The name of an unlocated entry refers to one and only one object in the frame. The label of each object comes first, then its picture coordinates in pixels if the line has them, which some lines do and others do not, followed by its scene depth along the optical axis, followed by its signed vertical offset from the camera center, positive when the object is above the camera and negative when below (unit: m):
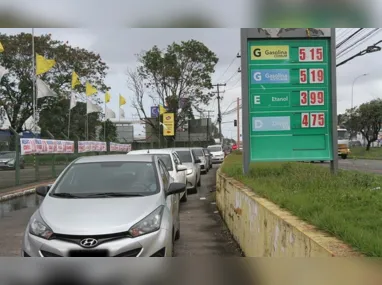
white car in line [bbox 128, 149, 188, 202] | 11.73 -0.65
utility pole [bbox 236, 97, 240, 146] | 54.68 +1.93
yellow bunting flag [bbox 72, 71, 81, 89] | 28.33 +3.87
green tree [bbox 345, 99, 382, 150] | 51.91 +2.12
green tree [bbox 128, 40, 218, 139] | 36.38 +5.68
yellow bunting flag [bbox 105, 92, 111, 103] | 32.91 +3.20
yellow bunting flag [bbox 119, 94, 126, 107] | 34.41 +3.05
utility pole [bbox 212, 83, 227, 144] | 66.81 +3.83
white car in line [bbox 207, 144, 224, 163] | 37.66 -1.29
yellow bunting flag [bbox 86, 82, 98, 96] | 29.62 +3.33
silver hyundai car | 4.66 -0.80
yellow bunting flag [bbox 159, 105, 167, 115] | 41.66 +2.76
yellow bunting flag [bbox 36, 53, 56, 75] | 23.97 +4.08
